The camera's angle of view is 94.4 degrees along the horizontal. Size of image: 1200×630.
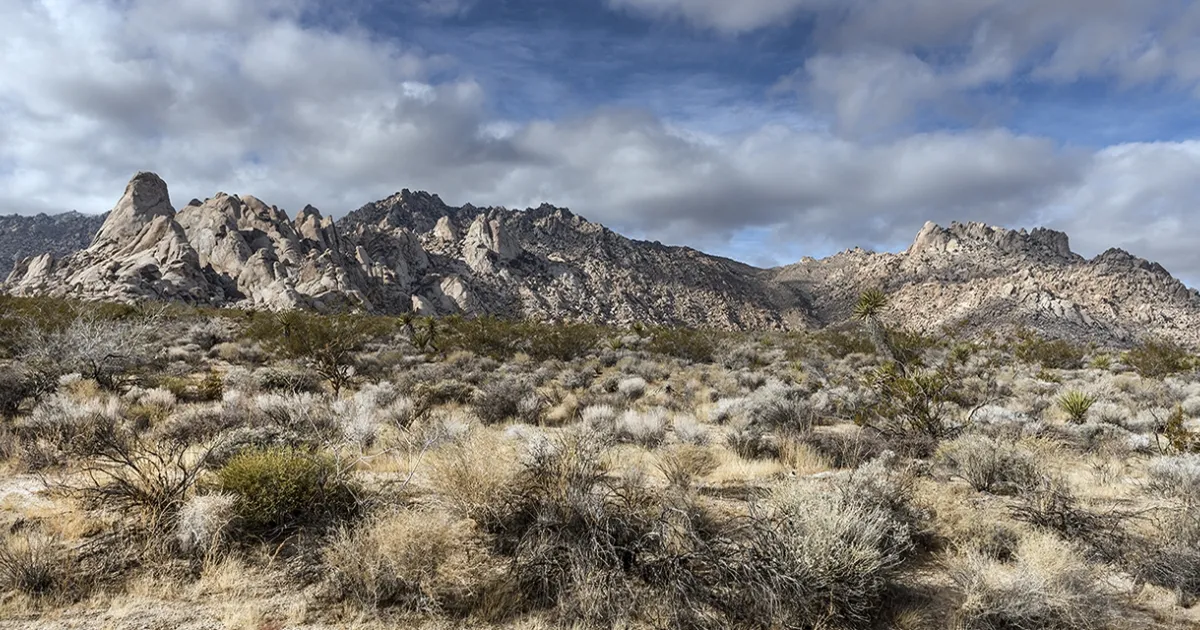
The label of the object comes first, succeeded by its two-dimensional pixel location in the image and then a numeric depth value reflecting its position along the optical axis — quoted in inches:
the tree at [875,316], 912.9
